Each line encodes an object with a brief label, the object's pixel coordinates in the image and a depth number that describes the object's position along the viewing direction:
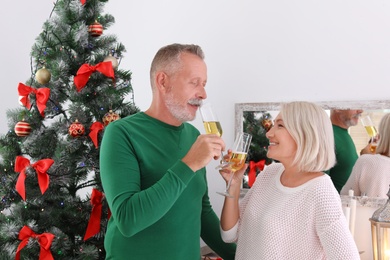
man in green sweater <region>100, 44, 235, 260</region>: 1.44
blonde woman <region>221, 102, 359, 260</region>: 1.49
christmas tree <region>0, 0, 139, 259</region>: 2.23
